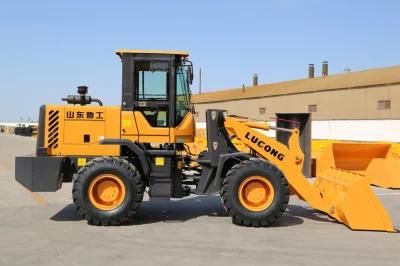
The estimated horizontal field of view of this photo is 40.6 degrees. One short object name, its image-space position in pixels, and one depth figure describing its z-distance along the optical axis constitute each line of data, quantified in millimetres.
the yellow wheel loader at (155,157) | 9250
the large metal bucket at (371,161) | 15719
